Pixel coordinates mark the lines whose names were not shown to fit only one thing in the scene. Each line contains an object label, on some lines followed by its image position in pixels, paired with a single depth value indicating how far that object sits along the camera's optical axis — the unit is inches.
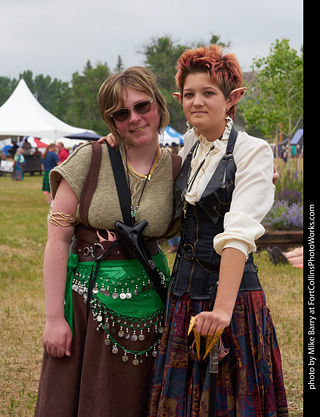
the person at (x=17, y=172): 1022.4
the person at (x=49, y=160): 569.6
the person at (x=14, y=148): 1239.2
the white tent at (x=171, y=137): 1067.4
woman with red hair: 84.7
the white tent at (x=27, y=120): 800.3
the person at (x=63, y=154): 623.8
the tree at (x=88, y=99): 2123.5
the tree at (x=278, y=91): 489.1
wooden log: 340.8
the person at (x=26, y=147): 1153.7
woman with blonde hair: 93.8
